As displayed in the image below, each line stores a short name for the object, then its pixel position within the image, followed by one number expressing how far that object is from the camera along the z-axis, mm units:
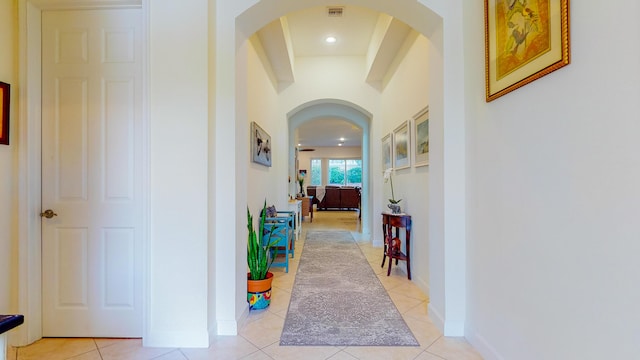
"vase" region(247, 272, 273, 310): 2459
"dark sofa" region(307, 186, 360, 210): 11109
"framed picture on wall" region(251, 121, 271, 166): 3129
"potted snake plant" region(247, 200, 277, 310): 2463
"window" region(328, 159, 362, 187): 13883
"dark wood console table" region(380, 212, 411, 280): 3258
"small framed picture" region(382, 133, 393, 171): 4266
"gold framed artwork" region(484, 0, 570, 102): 1225
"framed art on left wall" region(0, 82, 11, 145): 1876
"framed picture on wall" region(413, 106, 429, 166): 2770
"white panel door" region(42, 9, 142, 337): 2053
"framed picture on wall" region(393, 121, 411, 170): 3376
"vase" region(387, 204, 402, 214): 3479
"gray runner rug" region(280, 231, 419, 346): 2021
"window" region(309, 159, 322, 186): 13773
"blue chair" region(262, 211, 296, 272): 3413
